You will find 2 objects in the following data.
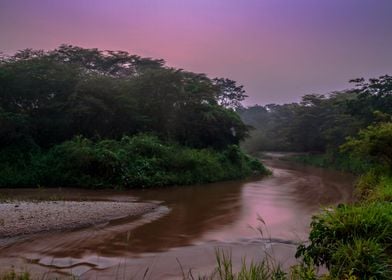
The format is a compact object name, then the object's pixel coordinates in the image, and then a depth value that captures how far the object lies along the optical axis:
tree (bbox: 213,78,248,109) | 53.94
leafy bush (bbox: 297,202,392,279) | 6.35
